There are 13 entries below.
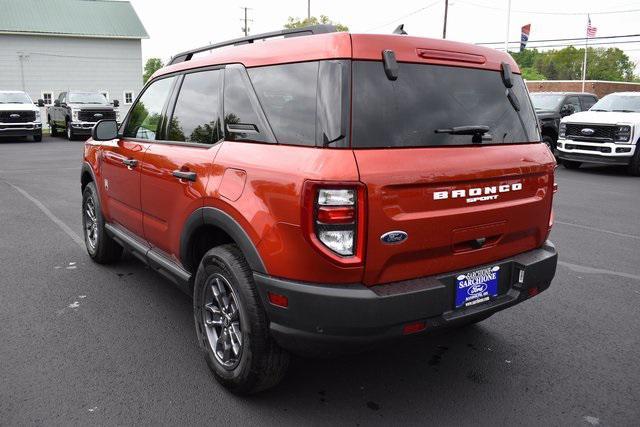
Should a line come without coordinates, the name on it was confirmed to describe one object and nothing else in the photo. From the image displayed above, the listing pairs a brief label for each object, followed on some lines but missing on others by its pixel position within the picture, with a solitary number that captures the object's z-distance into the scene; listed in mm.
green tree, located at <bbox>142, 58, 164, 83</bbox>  144000
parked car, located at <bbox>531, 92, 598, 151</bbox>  15656
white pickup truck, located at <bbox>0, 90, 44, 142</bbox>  20828
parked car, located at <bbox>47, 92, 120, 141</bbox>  22547
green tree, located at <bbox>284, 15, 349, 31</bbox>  55425
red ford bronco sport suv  2455
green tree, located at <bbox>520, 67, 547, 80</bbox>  96388
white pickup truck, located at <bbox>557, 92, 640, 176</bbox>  12672
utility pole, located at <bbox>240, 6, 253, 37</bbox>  55906
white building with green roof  37781
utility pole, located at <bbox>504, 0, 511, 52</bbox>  30188
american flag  35031
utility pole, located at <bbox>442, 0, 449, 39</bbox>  37281
